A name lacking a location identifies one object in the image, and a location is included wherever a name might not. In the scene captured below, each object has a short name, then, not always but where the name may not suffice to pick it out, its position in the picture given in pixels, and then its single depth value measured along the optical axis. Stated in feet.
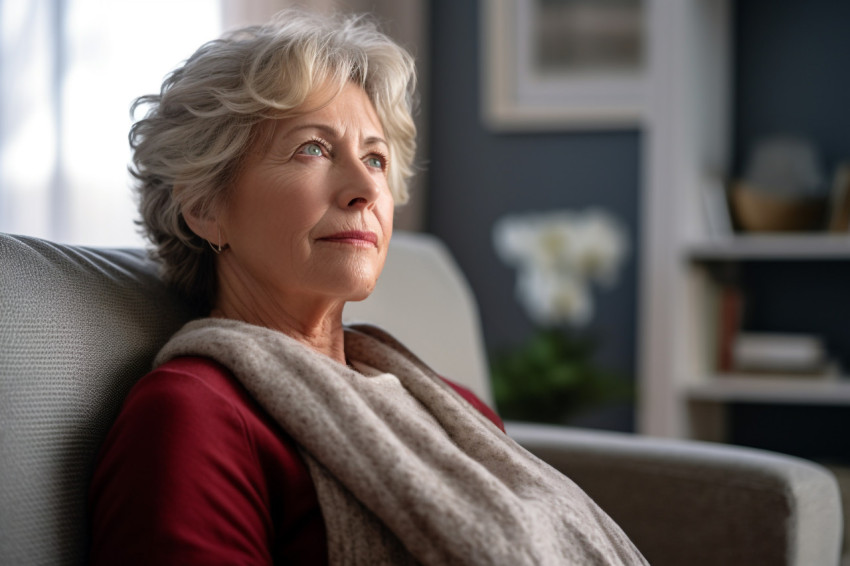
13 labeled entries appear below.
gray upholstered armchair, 3.13
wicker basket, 8.75
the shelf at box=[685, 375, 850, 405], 8.23
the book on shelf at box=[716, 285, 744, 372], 8.96
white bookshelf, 8.48
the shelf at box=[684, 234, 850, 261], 8.27
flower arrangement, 9.38
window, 6.67
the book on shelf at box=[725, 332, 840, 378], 8.63
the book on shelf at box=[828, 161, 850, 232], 8.57
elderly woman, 2.97
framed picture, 10.80
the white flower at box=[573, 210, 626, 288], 9.53
